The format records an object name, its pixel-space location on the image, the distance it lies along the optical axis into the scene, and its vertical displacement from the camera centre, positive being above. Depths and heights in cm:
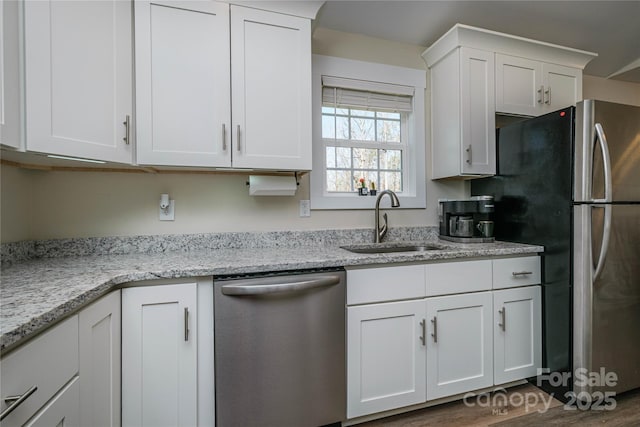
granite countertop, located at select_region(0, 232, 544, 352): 79 -24
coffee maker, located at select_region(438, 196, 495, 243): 201 -7
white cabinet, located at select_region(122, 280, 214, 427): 122 -58
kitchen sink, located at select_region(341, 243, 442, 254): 205 -25
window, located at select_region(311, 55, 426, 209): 211 +57
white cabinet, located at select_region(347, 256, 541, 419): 153 -64
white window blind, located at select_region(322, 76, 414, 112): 213 +84
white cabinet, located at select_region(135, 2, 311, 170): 147 +64
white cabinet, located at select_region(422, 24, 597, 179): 204 +87
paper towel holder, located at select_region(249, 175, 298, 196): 179 +16
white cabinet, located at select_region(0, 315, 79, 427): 67 -41
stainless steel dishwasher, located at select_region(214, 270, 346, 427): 130 -60
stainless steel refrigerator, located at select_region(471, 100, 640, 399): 164 -17
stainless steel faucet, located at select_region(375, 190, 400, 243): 195 -5
